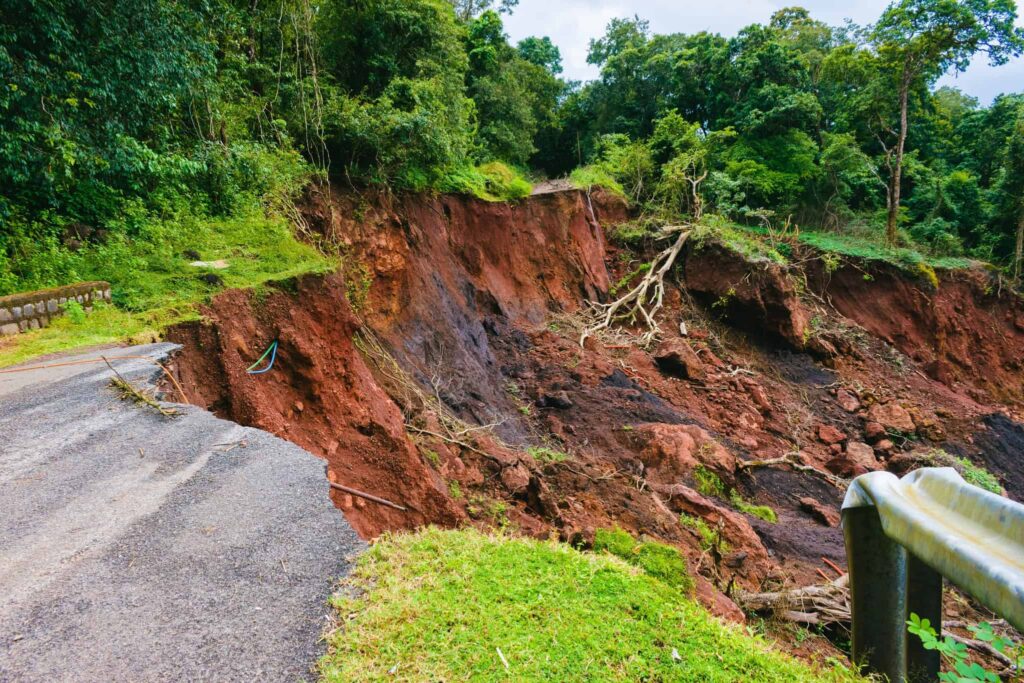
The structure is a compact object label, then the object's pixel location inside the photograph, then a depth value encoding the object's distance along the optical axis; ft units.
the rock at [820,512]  23.99
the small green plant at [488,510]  17.62
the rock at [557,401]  29.45
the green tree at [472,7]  60.03
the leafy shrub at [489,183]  35.78
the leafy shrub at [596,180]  52.54
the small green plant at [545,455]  23.16
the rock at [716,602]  13.09
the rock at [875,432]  34.60
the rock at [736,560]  17.87
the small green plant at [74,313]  16.20
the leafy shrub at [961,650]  5.84
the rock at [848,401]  37.91
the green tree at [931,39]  45.44
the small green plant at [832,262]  46.88
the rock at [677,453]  24.72
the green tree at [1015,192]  47.15
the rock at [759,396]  35.73
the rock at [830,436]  33.96
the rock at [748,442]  30.37
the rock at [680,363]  37.11
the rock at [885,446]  33.17
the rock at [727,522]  18.49
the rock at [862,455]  30.42
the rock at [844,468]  29.43
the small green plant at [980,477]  29.40
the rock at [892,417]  35.22
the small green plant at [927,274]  48.42
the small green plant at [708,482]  24.23
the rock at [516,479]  19.85
